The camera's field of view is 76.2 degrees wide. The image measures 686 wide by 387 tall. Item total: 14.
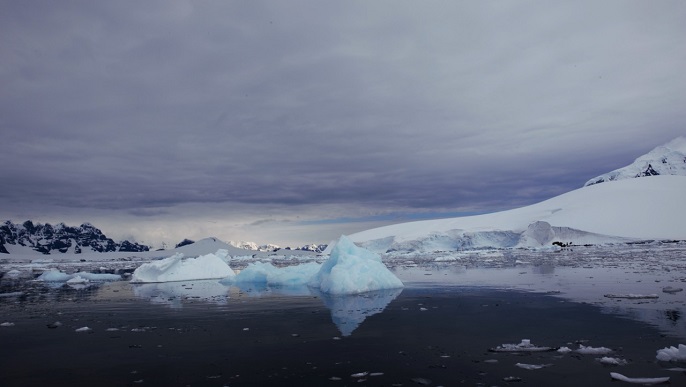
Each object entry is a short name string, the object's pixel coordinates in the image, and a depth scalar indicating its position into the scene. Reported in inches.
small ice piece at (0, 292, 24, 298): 633.0
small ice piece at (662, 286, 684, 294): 436.8
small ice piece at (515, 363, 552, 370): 209.8
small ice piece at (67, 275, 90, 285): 884.4
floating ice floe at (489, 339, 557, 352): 242.6
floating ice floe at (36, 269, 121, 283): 977.5
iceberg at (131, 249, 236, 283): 908.0
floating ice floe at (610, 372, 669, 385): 179.6
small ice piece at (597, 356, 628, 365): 211.0
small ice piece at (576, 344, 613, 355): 230.2
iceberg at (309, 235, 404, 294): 572.4
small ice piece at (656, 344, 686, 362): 208.5
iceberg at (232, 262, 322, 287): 757.9
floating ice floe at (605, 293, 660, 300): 405.2
